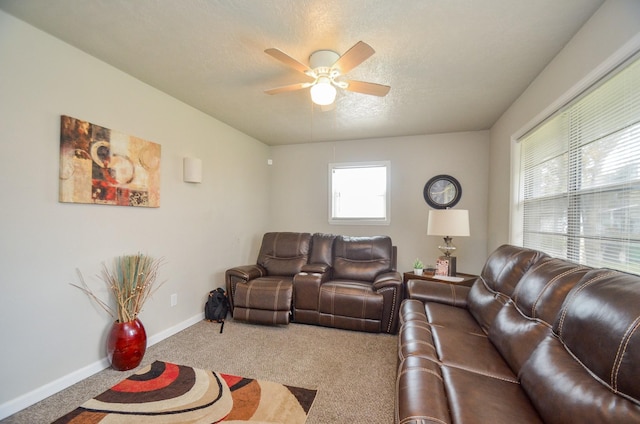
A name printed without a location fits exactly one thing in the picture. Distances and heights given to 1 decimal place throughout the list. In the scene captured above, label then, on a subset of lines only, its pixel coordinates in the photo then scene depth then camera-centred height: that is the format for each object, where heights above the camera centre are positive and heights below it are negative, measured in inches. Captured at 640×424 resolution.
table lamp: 116.9 -4.5
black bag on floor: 124.1 -45.1
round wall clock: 156.6 +12.3
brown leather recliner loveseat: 115.0 -33.5
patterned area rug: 65.0 -50.1
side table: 114.7 -28.8
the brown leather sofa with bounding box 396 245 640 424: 34.4 -24.2
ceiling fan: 70.3 +39.6
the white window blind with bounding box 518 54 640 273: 56.8 +9.6
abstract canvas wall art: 77.7 +13.8
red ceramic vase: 83.1 -42.5
